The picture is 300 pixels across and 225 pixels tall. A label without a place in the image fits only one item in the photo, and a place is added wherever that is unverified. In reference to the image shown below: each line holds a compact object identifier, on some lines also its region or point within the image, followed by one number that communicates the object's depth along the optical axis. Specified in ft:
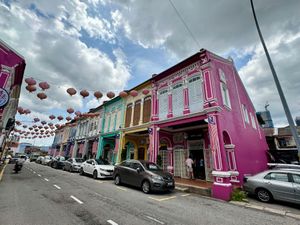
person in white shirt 37.98
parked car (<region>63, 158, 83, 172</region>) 53.83
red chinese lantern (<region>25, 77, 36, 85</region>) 27.02
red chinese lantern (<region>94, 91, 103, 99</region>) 31.06
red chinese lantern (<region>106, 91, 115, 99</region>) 31.22
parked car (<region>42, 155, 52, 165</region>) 85.92
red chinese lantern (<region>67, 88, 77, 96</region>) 30.17
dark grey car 25.20
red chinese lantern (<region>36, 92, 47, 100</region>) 30.73
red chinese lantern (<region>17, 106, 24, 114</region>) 38.93
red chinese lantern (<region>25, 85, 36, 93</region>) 27.71
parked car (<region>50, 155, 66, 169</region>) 64.03
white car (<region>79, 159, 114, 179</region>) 39.52
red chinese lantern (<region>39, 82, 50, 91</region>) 28.68
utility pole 14.17
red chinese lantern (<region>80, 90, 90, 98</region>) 30.89
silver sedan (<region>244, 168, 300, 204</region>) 21.81
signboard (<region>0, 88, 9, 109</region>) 24.31
